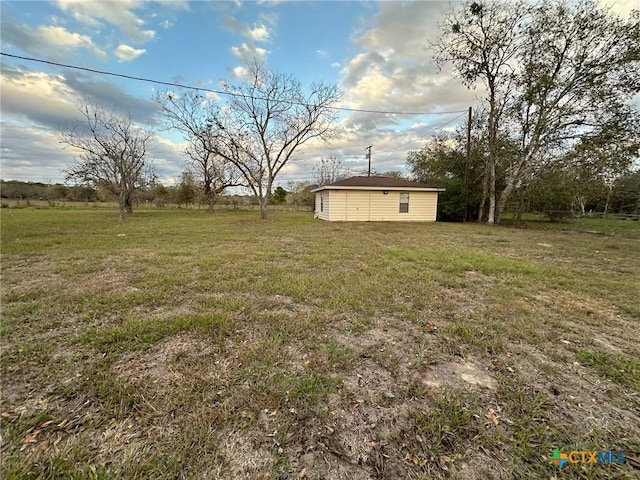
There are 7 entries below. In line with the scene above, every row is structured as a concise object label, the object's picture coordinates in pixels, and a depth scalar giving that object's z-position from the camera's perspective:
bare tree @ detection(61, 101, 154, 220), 14.38
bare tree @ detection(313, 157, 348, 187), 32.12
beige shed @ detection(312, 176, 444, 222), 14.80
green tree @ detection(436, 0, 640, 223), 9.89
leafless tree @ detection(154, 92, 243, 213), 13.01
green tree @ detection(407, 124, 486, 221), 15.29
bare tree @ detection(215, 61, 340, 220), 12.89
